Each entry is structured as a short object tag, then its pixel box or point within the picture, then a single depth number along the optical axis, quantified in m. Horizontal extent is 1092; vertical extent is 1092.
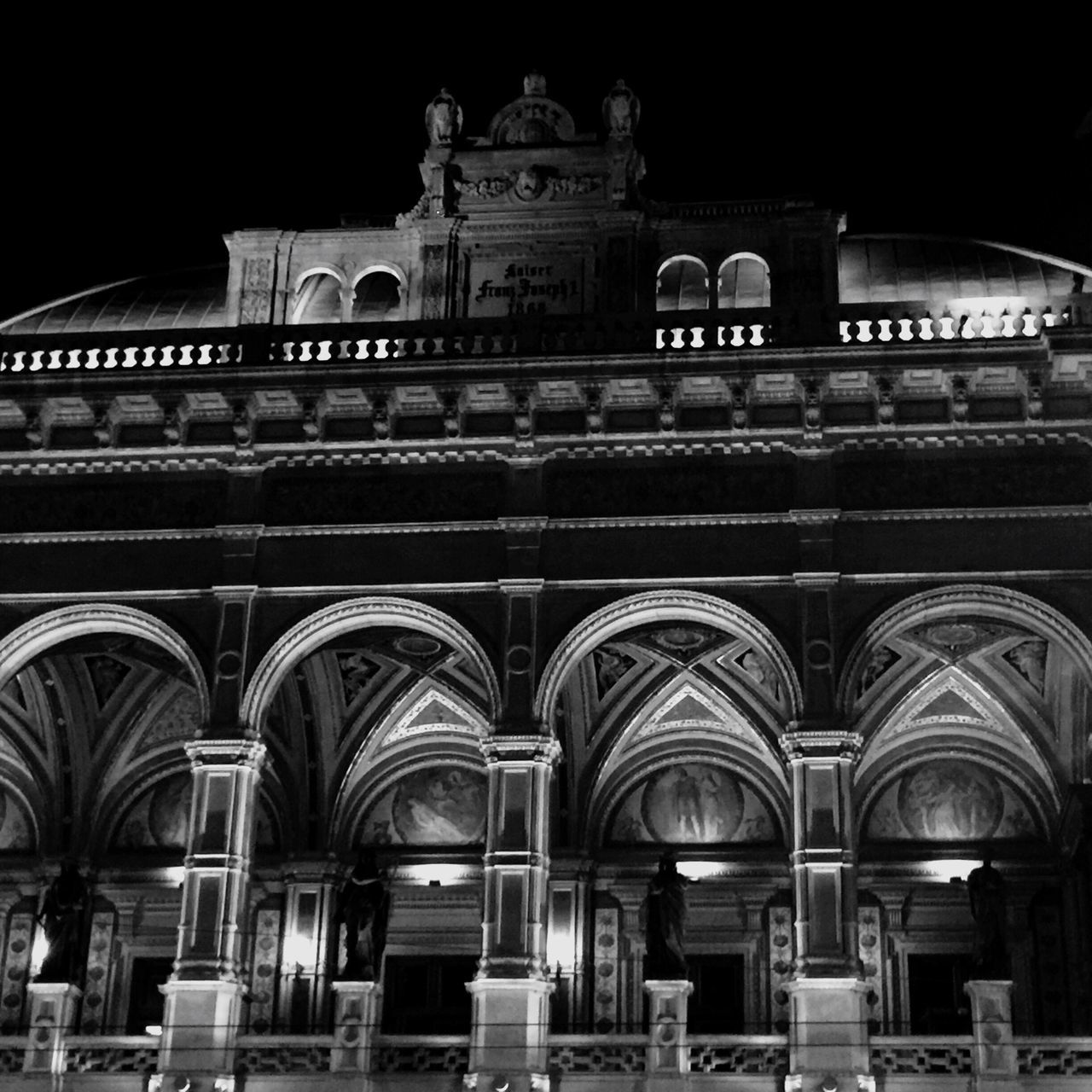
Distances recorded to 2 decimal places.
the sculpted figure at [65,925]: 23.11
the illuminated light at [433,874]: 28.12
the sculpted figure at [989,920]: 21.59
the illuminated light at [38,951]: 27.70
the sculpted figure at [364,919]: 22.62
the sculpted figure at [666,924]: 22.06
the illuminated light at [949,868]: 27.44
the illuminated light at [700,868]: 27.83
